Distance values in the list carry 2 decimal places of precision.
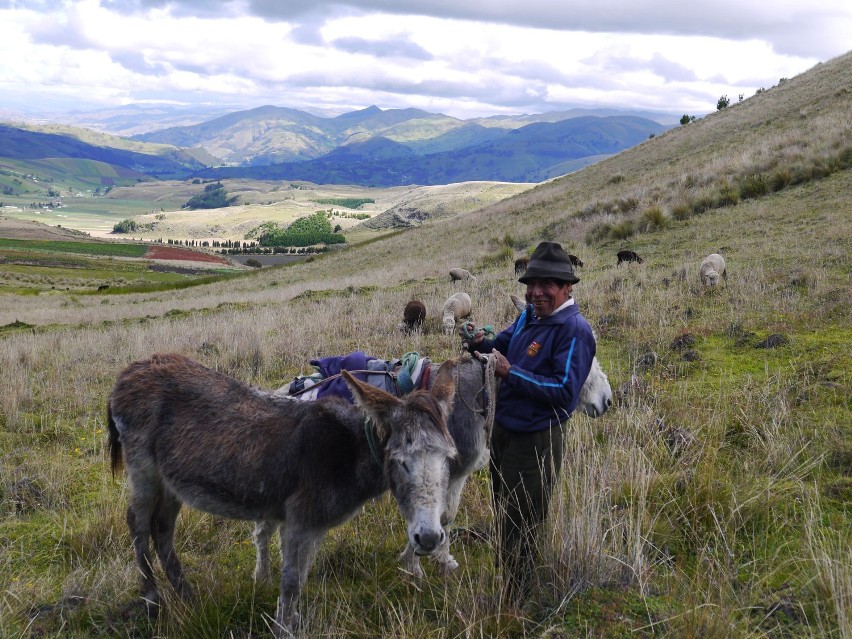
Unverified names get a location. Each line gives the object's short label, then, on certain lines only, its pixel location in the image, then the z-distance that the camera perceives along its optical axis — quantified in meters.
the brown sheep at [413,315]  11.92
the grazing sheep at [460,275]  19.38
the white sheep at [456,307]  11.93
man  3.79
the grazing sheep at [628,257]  16.44
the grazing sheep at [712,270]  11.38
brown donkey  3.45
